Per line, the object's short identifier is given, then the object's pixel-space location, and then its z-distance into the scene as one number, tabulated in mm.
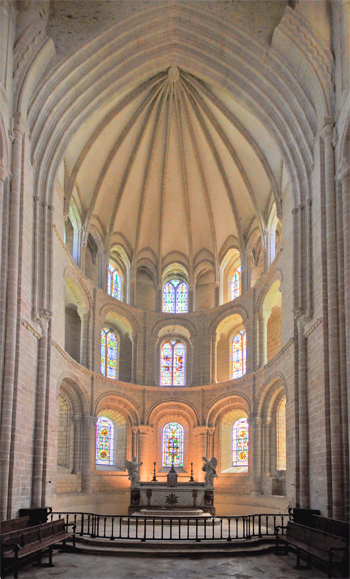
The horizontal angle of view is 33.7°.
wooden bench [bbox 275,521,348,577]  10805
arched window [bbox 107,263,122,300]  30323
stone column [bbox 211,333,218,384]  29062
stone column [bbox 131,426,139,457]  28078
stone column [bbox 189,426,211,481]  28002
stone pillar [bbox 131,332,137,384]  29227
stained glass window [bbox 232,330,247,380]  29016
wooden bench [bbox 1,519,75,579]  11273
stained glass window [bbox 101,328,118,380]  29328
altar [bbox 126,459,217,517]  22234
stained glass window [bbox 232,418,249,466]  27594
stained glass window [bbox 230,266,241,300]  30175
